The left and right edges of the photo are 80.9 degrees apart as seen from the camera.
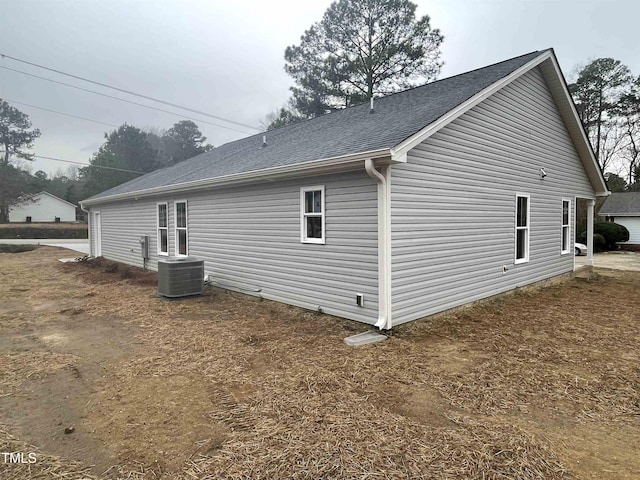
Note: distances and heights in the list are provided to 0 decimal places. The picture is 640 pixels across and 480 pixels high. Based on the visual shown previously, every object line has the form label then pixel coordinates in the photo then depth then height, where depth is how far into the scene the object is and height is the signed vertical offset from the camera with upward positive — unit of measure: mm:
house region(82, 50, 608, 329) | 5602 +354
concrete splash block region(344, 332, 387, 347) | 4998 -1633
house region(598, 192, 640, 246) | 23812 +357
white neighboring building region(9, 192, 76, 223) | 43888 +1467
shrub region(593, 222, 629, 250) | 21562 -870
